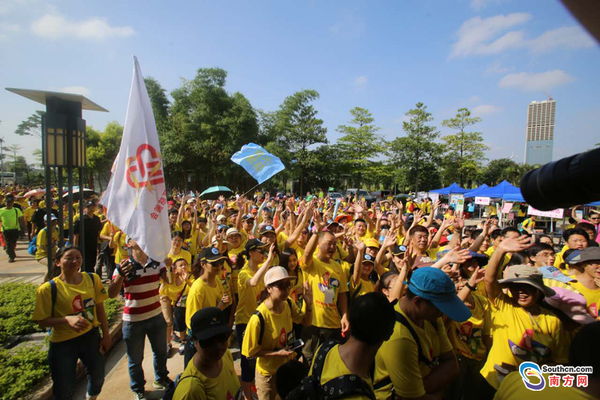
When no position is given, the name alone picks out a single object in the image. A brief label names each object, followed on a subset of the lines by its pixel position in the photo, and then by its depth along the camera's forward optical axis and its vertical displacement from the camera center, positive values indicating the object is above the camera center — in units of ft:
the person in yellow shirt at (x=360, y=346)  5.20 -2.90
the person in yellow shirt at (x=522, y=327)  7.92 -3.71
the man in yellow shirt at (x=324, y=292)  12.14 -4.43
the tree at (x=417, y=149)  116.26 +15.04
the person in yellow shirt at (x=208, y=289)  11.37 -4.26
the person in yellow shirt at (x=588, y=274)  10.13 -2.92
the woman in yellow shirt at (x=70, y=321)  9.61 -4.64
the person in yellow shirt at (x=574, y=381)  4.74 -3.18
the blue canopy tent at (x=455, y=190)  78.14 -0.40
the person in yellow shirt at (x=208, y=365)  6.45 -4.22
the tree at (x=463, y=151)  109.14 +14.00
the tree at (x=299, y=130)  108.78 +19.91
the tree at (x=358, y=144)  114.32 +15.96
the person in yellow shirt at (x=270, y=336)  9.20 -4.76
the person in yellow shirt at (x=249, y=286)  11.68 -4.37
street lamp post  16.58 +2.43
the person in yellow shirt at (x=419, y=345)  6.11 -3.36
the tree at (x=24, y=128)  111.87 +19.11
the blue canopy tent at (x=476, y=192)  53.14 -0.56
